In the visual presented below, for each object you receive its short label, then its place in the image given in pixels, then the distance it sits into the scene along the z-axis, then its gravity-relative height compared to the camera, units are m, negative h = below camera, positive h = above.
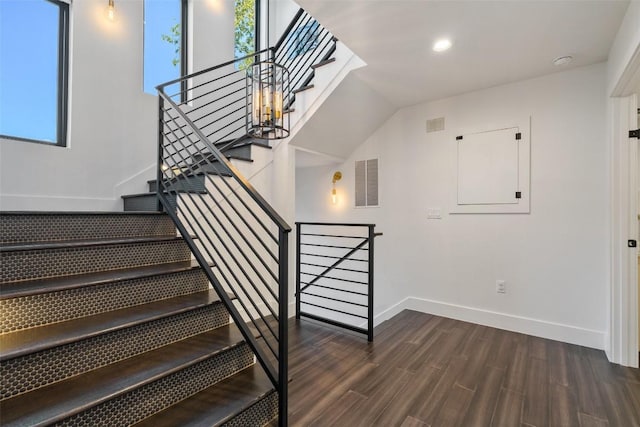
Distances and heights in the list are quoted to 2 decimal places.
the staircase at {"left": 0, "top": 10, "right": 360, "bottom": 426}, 1.21 -0.57
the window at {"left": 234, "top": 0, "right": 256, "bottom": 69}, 4.58 +3.00
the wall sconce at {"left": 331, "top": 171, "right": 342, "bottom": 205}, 4.54 +0.45
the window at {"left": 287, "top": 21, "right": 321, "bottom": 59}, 3.86 +2.54
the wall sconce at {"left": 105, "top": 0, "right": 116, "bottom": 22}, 3.11 +2.15
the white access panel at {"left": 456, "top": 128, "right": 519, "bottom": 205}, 3.20 +0.52
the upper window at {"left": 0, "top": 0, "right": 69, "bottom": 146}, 2.66 +1.37
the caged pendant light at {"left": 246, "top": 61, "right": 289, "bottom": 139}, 2.56 +1.01
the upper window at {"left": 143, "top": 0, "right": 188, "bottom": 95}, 3.54 +2.17
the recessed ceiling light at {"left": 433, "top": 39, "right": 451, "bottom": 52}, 2.43 +1.43
